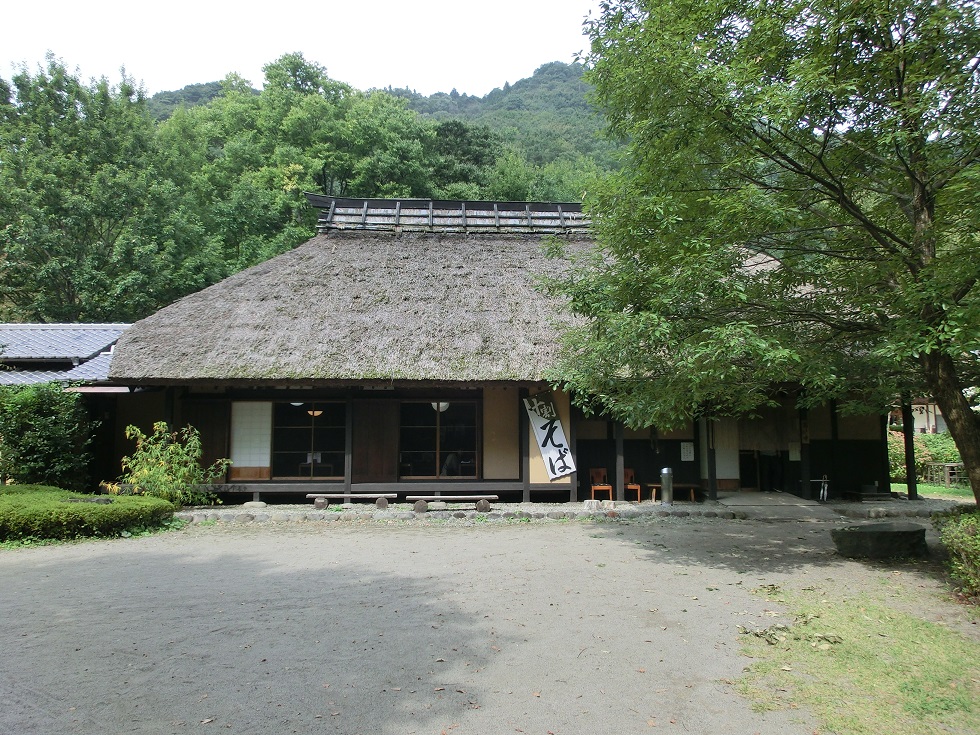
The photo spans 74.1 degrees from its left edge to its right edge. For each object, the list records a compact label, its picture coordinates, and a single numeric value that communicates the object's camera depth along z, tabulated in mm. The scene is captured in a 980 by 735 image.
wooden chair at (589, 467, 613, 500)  13016
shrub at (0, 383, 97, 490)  10969
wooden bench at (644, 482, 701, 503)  12938
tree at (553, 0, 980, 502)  5914
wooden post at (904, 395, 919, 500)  12539
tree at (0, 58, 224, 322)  19641
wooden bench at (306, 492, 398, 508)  11773
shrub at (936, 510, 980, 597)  5770
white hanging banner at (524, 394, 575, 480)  12242
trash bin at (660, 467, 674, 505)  11945
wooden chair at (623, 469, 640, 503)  13070
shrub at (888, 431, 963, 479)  18094
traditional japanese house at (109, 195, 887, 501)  11477
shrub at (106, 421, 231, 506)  11086
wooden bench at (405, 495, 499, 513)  11570
